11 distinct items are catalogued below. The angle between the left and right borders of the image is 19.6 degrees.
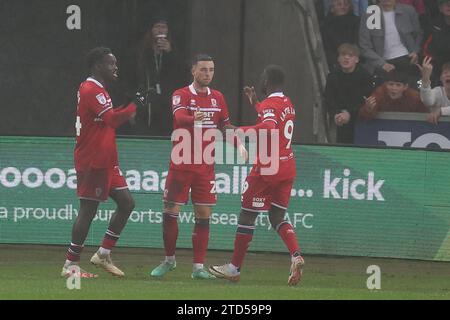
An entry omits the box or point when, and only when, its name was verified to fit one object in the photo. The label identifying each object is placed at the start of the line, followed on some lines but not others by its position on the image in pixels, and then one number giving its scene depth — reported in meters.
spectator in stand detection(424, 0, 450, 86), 16.92
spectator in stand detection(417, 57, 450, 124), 16.20
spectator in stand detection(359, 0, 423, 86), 17.05
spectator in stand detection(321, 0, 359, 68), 17.11
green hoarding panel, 15.16
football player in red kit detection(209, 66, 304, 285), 13.01
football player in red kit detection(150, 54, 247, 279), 13.30
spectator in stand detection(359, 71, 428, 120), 16.47
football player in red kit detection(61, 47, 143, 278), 13.09
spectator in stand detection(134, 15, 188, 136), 17.00
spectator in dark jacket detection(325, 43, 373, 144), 16.48
